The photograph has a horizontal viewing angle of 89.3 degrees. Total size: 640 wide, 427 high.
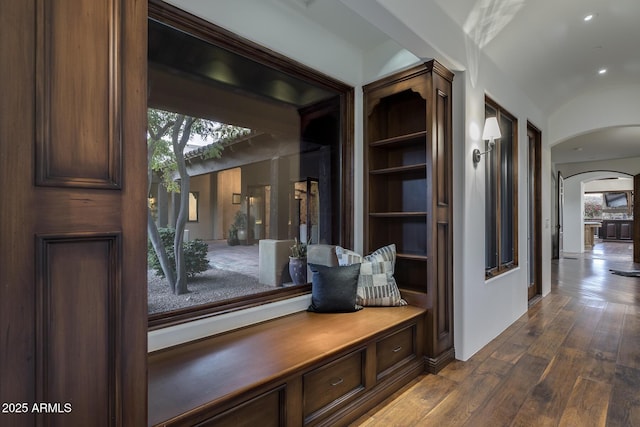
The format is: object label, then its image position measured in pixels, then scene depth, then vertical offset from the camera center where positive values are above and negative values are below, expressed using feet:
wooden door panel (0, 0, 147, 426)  2.70 +0.06
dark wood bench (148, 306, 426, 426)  4.58 -2.50
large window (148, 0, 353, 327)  6.38 +1.41
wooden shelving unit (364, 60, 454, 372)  8.42 +0.89
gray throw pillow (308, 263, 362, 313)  8.23 -1.85
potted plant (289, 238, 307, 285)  8.78 -1.27
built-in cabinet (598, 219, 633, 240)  46.73 -2.16
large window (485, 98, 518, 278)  10.96 +0.63
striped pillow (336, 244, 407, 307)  8.75 -1.77
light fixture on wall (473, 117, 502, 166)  9.37 +2.42
